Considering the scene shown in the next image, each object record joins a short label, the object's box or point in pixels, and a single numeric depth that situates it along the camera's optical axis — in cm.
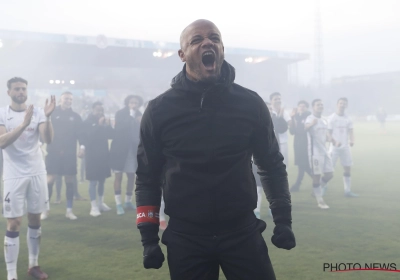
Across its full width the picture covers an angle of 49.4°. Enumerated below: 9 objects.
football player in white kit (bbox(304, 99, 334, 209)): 835
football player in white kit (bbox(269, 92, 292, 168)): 812
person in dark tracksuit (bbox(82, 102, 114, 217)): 827
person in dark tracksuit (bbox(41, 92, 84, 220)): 805
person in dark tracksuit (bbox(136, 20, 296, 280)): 231
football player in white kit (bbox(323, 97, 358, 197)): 951
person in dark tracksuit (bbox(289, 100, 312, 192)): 985
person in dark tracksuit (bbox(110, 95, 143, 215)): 830
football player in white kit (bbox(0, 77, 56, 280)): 463
